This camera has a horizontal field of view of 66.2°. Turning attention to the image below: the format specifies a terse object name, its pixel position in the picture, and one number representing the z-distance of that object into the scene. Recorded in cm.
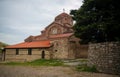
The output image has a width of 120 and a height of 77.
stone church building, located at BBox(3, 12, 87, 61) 2063
